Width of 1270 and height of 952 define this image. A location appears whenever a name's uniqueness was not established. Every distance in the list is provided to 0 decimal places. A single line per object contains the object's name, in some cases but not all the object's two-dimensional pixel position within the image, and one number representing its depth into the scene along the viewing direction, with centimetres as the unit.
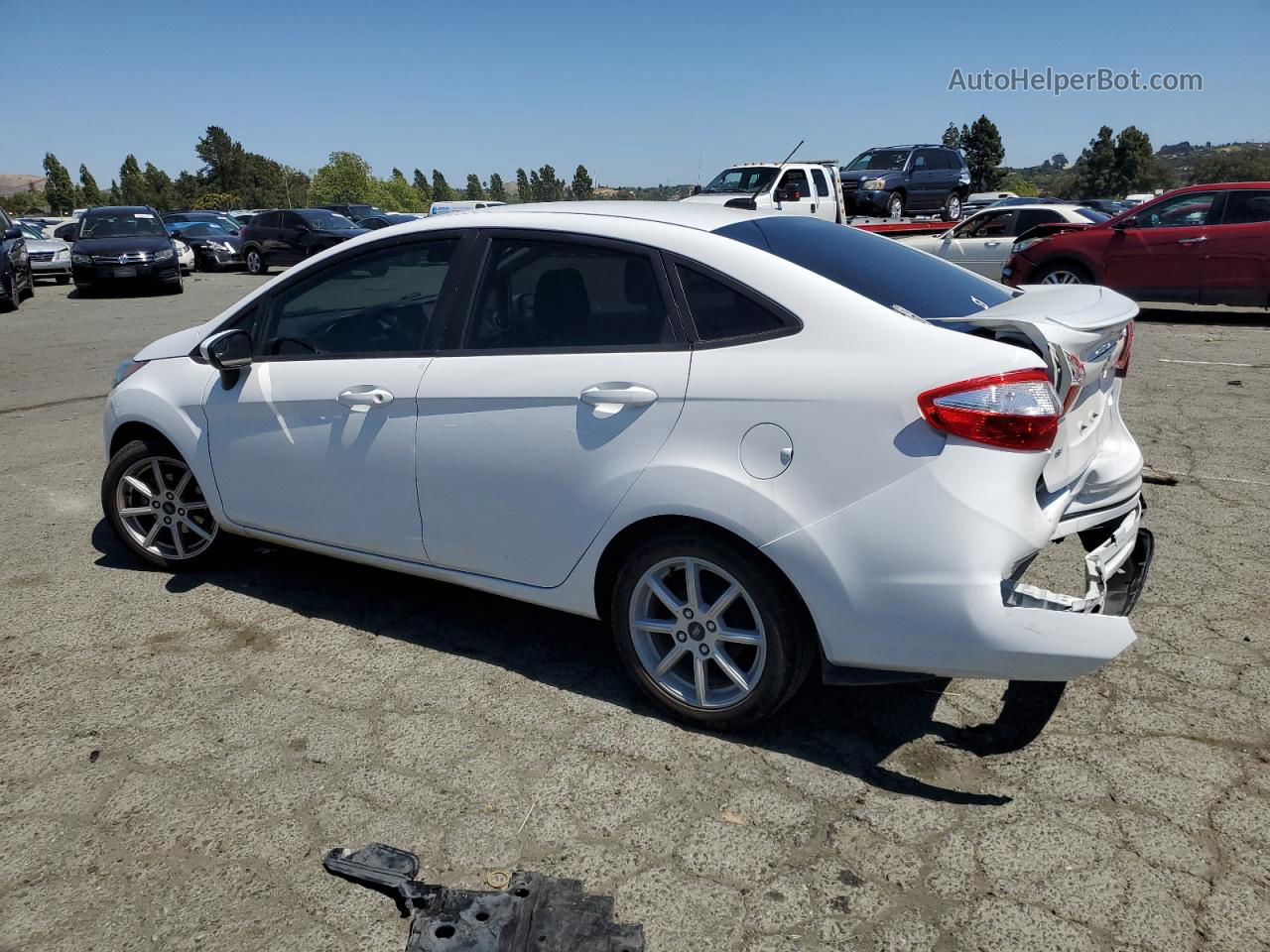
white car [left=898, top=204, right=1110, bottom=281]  1572
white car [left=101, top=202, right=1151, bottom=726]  261
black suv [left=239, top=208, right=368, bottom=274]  2314
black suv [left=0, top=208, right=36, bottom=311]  1580
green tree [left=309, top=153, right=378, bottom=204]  12606
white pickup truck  1895
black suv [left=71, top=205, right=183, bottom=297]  1783
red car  1164
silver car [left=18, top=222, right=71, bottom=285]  2016
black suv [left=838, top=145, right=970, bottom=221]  2175
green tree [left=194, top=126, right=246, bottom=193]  10694
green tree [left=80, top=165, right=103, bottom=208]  13050
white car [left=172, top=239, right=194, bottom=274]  2144
